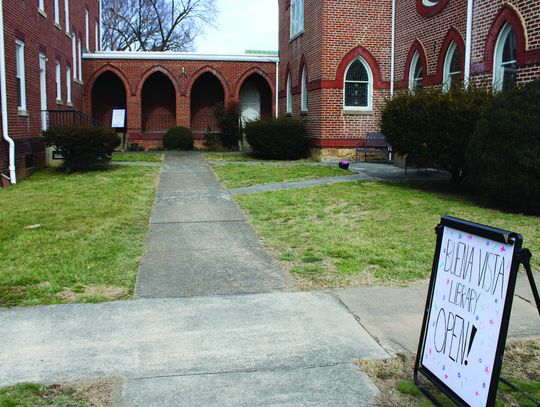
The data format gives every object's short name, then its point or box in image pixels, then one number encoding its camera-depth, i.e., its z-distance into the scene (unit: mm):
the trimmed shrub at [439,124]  11695
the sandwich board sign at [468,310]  2938
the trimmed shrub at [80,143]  15969
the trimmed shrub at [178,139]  27641
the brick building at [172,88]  28547
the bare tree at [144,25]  53938
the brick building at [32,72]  14914
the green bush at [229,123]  28609
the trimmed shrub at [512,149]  9297
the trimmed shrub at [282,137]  20609
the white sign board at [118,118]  27872
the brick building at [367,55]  14805
